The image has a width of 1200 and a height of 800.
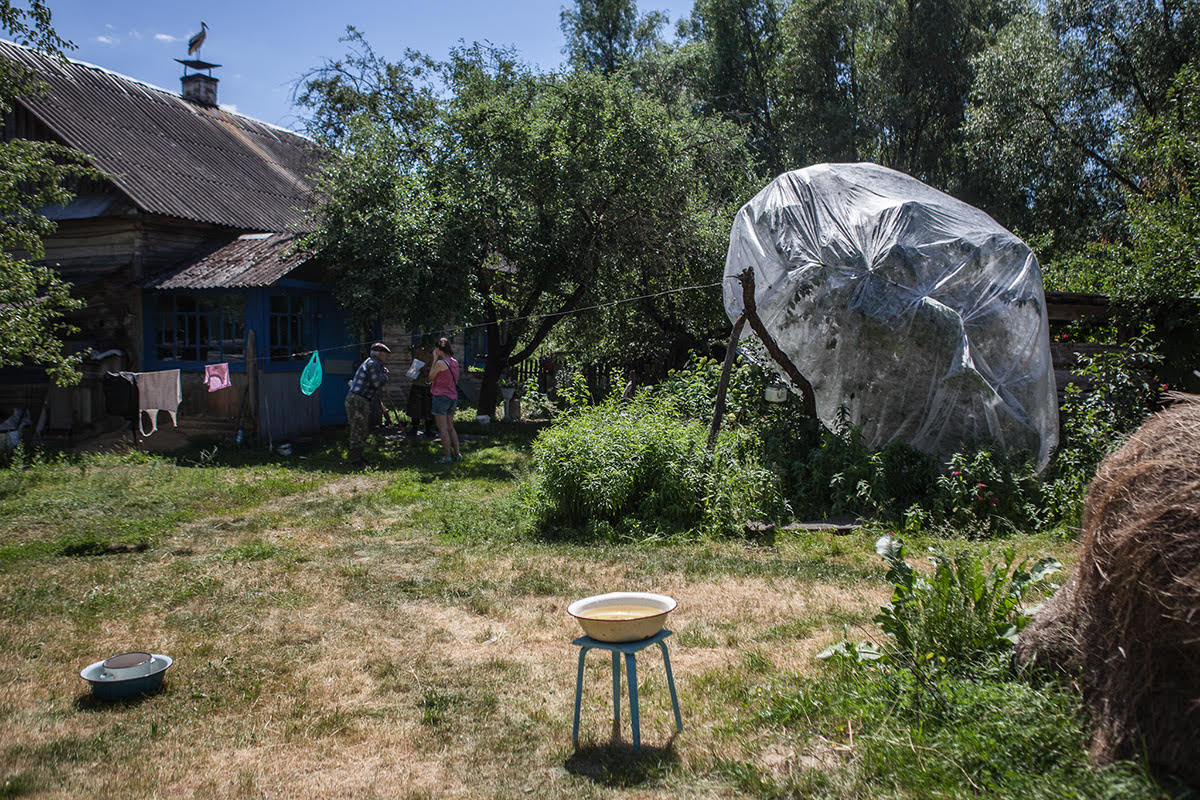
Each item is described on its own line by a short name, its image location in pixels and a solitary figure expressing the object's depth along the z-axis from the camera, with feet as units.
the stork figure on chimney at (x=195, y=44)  70.44
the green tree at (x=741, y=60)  94.22
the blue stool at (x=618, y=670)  12.31
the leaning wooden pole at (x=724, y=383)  30.40
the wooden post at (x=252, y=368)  46.32
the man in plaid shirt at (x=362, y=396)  41.04
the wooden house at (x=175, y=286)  47.67
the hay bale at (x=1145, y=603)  9.46
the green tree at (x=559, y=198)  49.11
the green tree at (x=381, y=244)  46.34
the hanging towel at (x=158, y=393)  43.24
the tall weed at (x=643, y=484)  26.61
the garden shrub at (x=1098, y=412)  25.49
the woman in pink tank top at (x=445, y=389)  40.42
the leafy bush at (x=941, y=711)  10.57
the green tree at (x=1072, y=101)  61.05
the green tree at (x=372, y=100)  60.80
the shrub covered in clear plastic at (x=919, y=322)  27.66
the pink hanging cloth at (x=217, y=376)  44.45
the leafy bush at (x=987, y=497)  25.12
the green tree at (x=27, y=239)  32.37
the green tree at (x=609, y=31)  109.50
